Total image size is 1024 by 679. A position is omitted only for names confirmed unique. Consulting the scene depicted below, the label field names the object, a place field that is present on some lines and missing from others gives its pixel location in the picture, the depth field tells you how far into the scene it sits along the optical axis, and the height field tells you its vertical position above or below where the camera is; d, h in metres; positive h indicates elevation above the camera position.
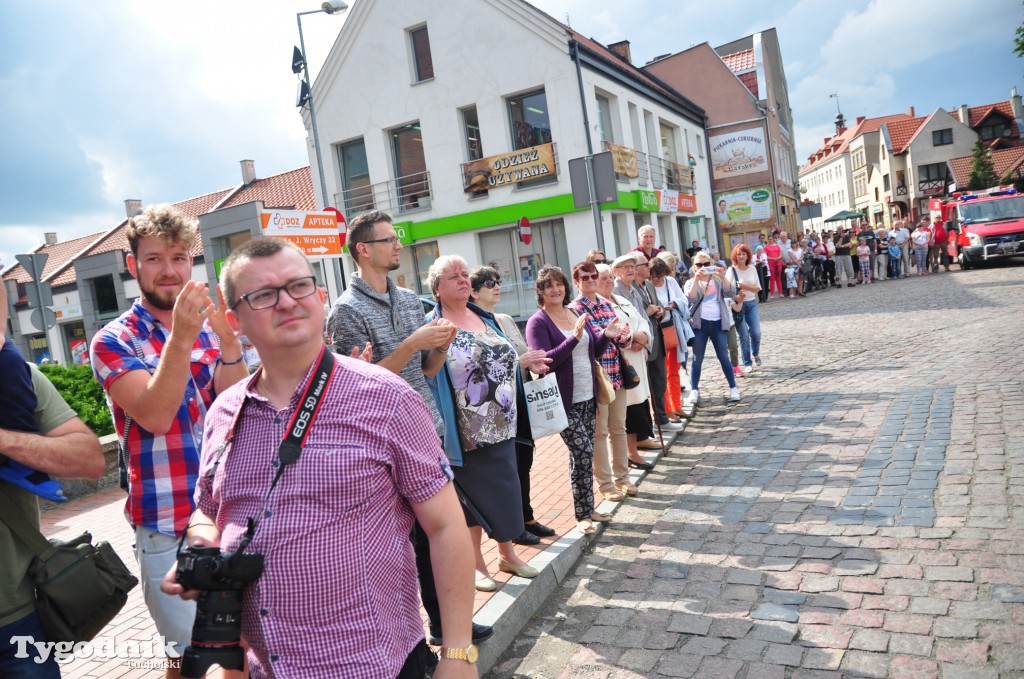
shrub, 9.89 -0.71
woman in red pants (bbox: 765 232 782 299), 22.84 -0.59
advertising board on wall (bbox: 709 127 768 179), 32.41 +4.32
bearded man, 2.36 -0.17
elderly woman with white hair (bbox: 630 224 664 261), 8.73 +0.28
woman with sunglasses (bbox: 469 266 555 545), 4.80 -0.36
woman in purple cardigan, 5.24 -0.63
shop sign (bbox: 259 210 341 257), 10.41 +1.22
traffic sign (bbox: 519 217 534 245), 19.84 +1.33
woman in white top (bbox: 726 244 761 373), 10.23 -0.59
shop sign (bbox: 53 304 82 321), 37.00 +1.61
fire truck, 23.20 -0.24
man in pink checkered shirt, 1.76 -0.48
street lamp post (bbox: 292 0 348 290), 15.64 +5.88
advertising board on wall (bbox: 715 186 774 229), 31.73 +1.86
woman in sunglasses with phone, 9.09 -0.78
